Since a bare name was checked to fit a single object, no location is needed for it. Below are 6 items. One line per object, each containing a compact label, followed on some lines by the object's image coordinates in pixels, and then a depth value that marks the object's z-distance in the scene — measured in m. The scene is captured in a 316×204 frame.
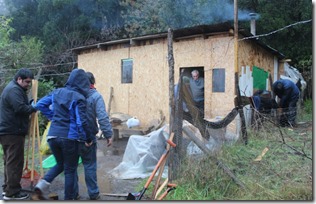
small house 9.02
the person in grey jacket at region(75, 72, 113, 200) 4.31
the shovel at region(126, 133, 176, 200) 4.23
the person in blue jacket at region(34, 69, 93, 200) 4.10
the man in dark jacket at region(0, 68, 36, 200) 4.52
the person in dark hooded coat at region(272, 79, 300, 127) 9.96
